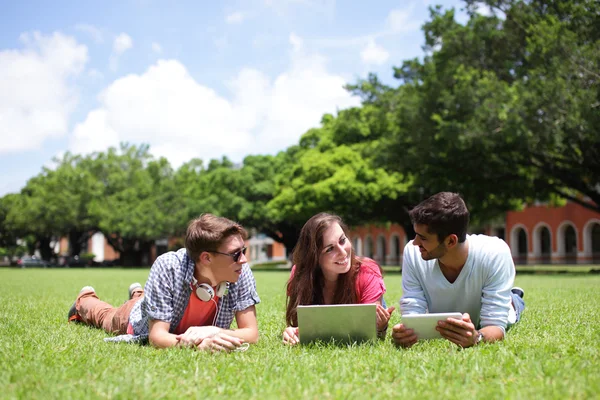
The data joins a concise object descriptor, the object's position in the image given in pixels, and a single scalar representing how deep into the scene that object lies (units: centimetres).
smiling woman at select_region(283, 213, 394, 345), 486
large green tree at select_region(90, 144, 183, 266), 4994
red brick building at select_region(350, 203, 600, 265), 4338
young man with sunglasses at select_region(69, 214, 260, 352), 440
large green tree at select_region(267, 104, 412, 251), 3228
